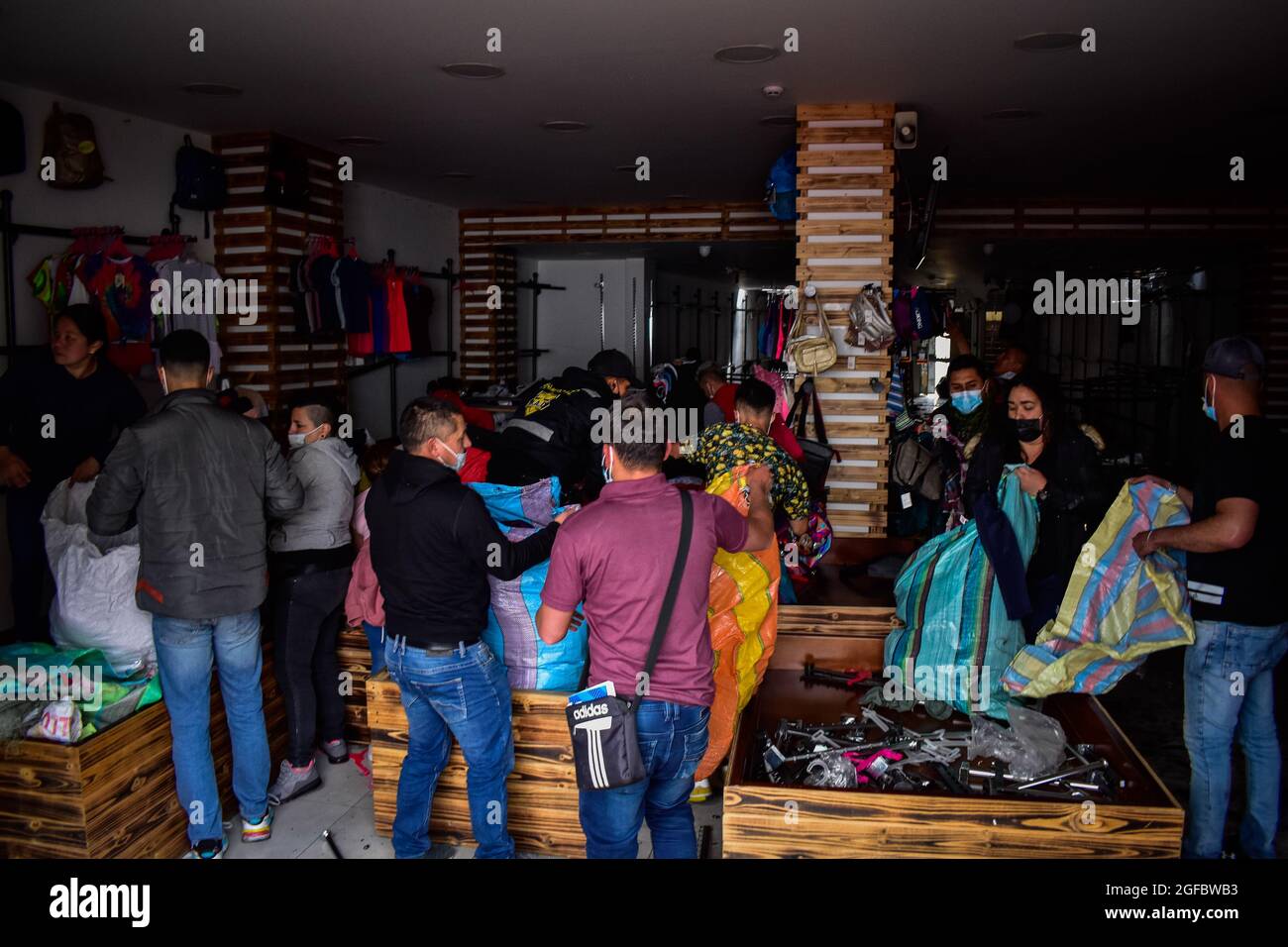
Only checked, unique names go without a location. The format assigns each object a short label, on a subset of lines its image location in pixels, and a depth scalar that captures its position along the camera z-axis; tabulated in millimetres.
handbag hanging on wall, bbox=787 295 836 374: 6355
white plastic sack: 3820
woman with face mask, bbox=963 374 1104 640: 4043
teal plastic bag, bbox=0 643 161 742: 3576
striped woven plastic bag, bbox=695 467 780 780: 3732
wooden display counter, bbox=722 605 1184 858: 3176
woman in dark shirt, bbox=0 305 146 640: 4844
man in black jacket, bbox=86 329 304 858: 3463
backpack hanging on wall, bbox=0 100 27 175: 5605
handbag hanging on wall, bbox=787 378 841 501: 5418
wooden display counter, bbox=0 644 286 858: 3369
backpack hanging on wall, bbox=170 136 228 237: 6957
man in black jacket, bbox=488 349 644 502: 4156
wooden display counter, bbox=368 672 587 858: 3723
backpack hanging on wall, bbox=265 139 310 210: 7176
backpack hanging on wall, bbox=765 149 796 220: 7055
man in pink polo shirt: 2797
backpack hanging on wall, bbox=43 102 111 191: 5980
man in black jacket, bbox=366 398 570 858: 3213
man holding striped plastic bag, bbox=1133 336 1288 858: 3252
